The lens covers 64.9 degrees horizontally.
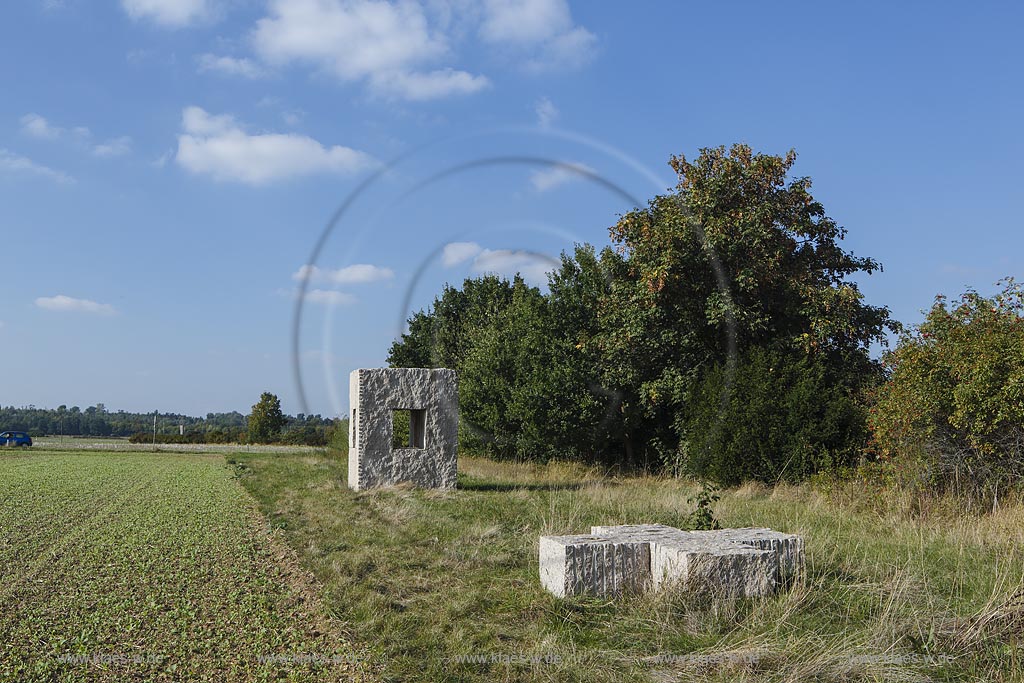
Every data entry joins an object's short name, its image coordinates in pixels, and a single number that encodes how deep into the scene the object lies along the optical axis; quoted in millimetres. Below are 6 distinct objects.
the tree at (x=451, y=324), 33625
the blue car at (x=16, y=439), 46031
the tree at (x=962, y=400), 11844
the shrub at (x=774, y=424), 16828
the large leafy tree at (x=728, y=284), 18875
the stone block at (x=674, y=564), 6754
